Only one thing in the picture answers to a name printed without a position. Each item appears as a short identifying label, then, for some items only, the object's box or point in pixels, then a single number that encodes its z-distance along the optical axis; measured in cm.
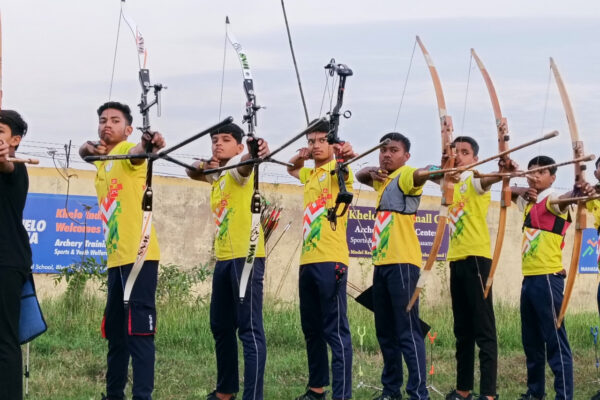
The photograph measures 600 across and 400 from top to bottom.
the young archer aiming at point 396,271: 640
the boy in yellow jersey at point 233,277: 599
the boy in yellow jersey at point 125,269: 551
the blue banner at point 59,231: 1246
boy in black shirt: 464
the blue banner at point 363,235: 1447
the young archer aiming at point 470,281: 685
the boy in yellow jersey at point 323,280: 646
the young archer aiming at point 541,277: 698
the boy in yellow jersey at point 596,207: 723
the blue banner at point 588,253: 1628
